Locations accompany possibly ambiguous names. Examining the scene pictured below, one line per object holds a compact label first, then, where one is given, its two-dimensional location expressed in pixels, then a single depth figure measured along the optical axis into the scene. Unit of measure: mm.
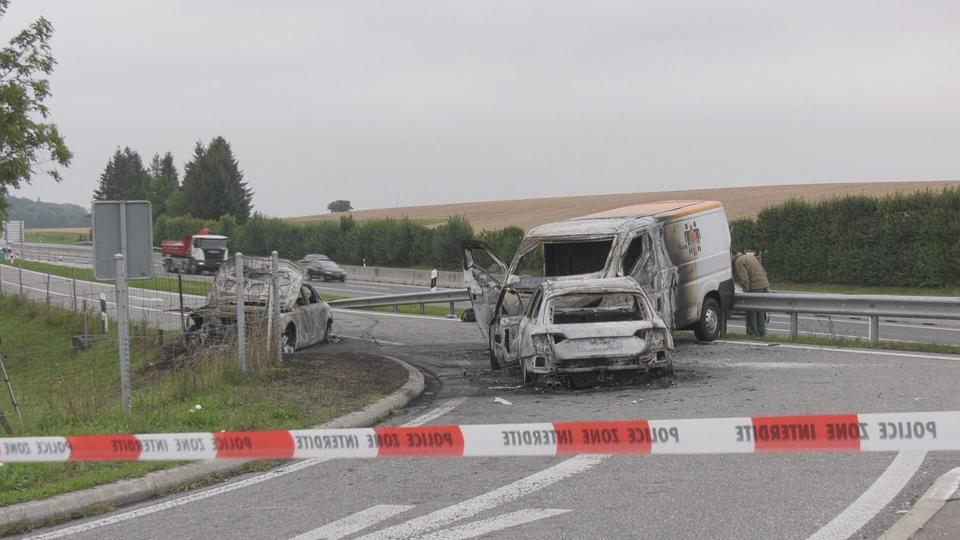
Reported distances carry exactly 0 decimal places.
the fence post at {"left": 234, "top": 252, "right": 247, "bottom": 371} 12180
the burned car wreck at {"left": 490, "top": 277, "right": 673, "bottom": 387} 11406
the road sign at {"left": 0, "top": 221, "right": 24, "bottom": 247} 58350
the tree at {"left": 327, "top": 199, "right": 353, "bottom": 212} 137250
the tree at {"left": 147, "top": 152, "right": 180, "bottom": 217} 130788
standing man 17875
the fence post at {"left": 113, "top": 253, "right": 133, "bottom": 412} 9469
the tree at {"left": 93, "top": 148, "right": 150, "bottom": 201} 145750
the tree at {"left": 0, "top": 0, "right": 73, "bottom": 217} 22828
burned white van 15000
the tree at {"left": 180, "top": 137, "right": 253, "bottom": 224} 104688
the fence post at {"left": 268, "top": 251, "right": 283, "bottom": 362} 13438
